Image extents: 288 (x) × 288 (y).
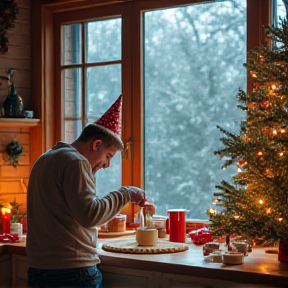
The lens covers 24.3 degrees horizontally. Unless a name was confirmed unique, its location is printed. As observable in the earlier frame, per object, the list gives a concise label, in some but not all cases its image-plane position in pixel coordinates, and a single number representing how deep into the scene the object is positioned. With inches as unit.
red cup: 139.4
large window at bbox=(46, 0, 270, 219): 148.3
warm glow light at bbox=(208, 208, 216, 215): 126.4
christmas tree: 112.8
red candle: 155.3
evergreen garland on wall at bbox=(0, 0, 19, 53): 166.4
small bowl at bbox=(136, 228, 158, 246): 131.7
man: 109.0
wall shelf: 162.2
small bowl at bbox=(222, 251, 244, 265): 115.5
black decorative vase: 163.9
